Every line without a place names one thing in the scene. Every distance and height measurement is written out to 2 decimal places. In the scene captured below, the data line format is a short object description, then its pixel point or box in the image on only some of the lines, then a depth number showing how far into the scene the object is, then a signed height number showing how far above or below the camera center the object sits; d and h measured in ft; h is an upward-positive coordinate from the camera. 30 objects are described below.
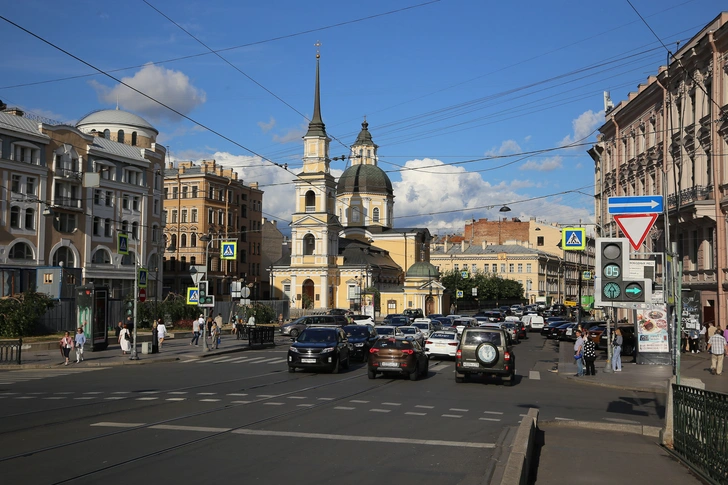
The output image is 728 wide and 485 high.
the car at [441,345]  109.91 -8.74
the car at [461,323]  151.94 -7.49
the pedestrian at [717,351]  83.12 -7.07
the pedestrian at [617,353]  93.20 -8.24
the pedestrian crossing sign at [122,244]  109.70 +6.43
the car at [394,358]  78.54 -7.67
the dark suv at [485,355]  75.72 -7.07
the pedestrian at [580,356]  88.63 -8.31
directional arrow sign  44.96 +5.30
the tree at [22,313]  126.21 -4.85
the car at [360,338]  104.73 -7.61
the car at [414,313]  219.41 -7.91
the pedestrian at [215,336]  126.11 -8.77
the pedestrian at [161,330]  127.03 -7.83
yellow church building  293.02 +8.78
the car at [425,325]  155.20 -8.21
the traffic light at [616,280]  39.63 +0.50
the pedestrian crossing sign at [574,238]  117.39 +8.35
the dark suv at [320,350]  83.51 -7.38
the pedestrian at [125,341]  109.61 -8.35
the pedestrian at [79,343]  99.60 -7.95
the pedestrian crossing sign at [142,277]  111.34 +1.33
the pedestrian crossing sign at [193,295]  121.69 -1.47
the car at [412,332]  125.57 -7.82
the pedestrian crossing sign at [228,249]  135.95 +7.07
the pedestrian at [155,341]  112.98 -8.56
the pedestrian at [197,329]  132.89 -7.97
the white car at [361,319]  179.73 -7.94
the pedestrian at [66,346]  95.45 -7.98
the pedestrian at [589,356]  88.07 -8.19
